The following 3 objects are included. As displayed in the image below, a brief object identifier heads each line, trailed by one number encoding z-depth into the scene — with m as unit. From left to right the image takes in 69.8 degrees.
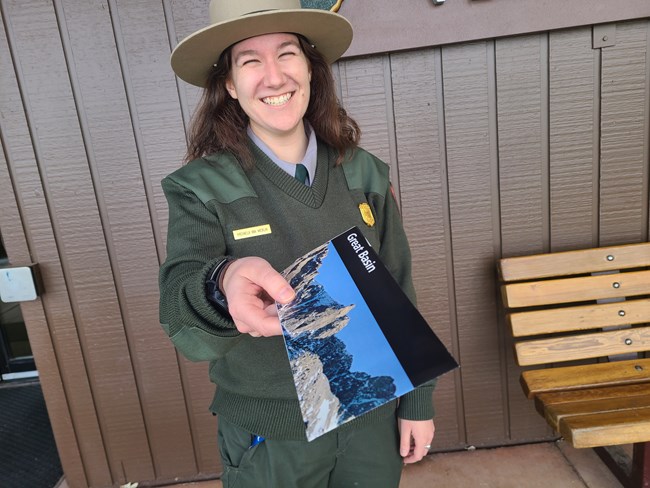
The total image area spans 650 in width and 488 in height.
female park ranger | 0.98
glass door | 3.23
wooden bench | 1.87
